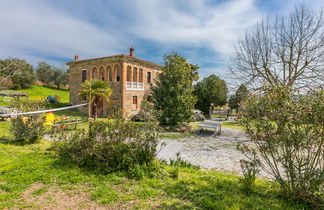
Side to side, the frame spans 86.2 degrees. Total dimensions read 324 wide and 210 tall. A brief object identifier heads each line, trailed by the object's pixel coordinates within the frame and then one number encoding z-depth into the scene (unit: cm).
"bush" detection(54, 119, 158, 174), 446
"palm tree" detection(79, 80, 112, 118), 1647
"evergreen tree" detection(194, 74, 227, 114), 2398
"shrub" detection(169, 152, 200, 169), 555
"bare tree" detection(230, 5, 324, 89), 1024
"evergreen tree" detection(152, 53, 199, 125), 1341
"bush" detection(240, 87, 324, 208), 296
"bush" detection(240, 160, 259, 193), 371
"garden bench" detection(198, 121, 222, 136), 1201
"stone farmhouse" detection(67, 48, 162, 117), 1816
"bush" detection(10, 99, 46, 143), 699
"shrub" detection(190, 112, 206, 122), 2076
